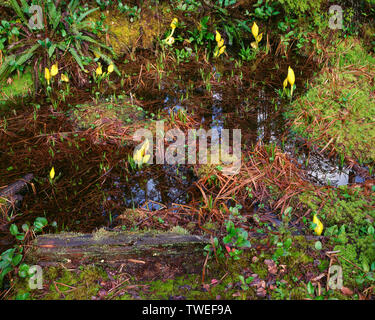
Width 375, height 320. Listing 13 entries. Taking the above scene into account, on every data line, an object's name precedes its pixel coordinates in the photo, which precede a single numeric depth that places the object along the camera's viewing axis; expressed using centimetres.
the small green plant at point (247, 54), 404
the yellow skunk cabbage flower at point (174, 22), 401
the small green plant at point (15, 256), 177
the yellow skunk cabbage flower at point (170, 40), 407
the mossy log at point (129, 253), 188
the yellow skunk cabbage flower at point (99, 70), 359
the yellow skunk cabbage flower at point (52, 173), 250
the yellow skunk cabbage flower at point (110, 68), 365
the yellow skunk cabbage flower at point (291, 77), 317
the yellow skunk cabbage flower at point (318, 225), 198
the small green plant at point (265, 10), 405
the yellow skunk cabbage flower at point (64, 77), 361
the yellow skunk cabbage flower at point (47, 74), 342
